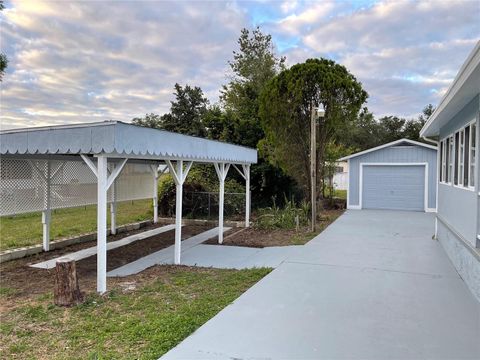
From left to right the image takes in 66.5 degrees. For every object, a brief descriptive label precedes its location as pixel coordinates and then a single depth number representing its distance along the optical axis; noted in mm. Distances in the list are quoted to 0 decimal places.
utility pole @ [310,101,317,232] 10672
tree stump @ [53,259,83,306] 4609
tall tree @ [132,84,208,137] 39594
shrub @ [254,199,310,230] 11094
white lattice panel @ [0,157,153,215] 7258
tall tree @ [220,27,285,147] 15703
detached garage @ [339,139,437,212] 15383
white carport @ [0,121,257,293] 5023
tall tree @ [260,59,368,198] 11812
